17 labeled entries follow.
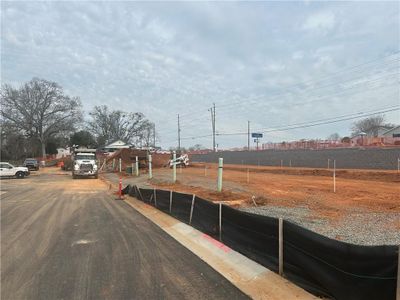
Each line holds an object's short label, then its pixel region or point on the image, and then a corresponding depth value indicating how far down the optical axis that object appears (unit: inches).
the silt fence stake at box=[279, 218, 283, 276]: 300.5
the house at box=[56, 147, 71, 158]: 4761.3
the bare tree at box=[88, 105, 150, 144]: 5329.7
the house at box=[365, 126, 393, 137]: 4121.6
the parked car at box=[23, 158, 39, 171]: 2742.4
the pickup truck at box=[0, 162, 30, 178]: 1964.8
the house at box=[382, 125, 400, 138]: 3326.3
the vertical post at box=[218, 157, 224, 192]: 756.3
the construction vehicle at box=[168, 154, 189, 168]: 2299.5
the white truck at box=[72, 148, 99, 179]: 1819.6
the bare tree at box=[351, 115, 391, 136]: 4940.9
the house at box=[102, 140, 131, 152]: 4670.5
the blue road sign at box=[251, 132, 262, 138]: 3821.4
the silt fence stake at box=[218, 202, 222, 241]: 423.2
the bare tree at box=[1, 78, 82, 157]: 3727.9
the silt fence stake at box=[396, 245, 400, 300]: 199.8
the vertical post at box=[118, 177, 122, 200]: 958.8
